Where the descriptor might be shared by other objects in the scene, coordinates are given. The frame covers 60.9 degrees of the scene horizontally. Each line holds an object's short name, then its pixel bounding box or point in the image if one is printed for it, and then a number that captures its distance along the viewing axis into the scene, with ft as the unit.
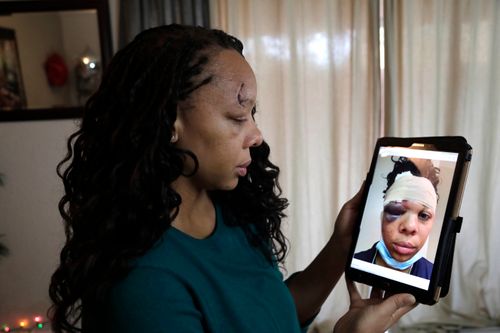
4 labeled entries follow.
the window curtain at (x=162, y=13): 6.49
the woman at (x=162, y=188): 1.80
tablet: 2.46
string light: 7.60
